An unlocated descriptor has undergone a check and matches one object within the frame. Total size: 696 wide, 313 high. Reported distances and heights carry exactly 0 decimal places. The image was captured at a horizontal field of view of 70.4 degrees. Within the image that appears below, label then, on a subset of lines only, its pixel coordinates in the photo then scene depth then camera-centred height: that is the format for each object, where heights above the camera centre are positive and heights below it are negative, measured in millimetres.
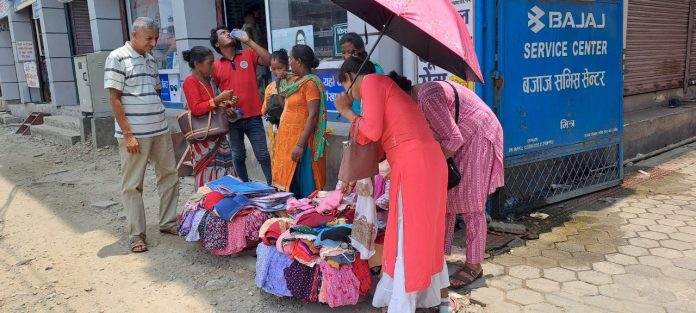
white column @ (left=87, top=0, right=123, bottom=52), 8742 +1079
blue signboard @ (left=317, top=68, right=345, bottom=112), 5223 -112
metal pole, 8195 +188
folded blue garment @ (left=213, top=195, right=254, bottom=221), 3516 -910
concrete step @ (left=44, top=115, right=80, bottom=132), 10143 -733
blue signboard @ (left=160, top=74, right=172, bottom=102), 7910 -106
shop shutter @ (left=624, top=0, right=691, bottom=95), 7215 +160
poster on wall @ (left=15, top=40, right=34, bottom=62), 12945 +1011
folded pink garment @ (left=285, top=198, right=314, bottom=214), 3516 -935
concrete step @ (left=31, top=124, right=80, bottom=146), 9469 -944
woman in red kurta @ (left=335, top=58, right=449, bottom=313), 2438 -530
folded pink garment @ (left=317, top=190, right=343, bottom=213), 3344 -876
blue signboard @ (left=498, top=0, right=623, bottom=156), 4023 -106
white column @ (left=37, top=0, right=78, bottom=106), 10789 +776
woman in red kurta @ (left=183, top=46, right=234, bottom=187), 4266 -230
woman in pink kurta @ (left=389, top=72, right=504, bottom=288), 3057 -648
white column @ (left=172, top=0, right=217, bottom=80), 6496 +768
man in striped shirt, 3816 -278
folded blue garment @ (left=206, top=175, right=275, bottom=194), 3752 -836
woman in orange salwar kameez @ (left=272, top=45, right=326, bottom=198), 3953 -467
